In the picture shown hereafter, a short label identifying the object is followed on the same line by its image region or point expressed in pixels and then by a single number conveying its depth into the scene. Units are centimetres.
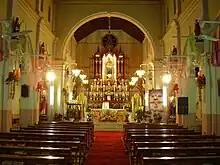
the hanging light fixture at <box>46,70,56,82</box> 1559
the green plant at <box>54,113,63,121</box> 1749
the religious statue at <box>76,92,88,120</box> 2172
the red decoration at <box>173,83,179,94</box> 1445
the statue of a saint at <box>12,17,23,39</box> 1030
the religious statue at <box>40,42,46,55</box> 1511
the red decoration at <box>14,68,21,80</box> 1064
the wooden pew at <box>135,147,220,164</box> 523
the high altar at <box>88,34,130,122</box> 2534
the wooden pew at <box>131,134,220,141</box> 740
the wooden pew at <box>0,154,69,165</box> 417
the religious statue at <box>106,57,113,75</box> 2739
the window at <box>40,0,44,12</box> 1573
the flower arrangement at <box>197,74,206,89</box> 1019
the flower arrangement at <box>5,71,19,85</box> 1015
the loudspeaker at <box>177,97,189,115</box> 1330
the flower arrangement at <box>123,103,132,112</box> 2280
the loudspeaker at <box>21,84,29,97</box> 1317
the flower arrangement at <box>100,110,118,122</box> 2057
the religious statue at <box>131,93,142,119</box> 2103
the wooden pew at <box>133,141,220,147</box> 606
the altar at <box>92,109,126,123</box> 2058
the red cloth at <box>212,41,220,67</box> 900
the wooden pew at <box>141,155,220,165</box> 411
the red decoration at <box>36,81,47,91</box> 1423
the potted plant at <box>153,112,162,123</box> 1733
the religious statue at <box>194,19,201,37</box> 1028
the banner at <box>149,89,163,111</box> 1695
